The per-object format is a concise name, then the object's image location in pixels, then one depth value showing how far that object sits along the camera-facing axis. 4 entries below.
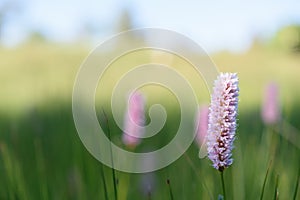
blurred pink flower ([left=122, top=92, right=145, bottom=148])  0.72
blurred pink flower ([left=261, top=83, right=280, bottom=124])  0.89
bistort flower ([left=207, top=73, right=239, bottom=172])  0.54
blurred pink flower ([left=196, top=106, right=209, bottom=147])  0.73
